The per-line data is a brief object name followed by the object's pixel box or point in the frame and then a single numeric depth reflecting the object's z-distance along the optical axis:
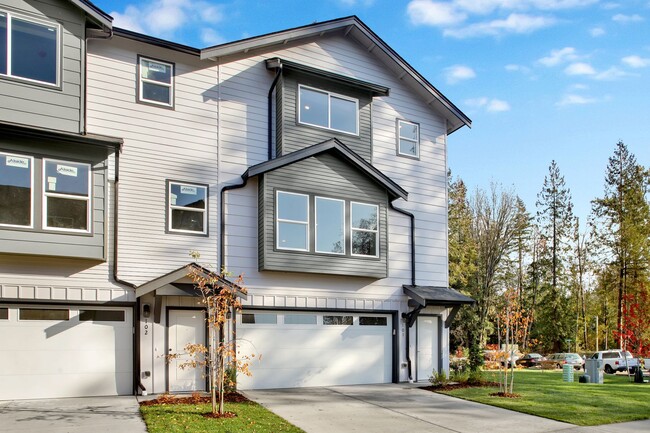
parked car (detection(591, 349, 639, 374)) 31.48
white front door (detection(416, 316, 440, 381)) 17.72
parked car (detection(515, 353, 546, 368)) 38.06
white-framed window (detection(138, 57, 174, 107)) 14.13
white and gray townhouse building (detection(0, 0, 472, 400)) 12.33
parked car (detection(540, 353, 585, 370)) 35.10
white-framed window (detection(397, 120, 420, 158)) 18.36
